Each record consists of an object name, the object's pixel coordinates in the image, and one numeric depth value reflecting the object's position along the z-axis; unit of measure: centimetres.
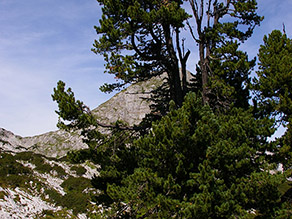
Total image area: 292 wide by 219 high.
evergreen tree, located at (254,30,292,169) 1425
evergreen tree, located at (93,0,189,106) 991
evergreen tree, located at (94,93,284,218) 733
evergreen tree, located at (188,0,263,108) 991
